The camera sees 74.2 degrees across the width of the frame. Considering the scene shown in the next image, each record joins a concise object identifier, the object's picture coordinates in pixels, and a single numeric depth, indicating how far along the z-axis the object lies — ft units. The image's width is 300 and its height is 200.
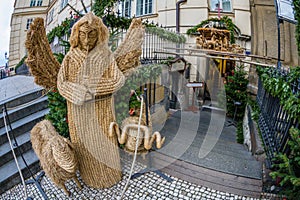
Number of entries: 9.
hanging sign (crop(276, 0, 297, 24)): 10.52
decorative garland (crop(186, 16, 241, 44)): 16.30
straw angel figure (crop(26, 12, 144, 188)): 6.45
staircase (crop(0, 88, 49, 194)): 9.19
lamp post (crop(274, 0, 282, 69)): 10.67
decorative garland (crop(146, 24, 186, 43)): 18.16
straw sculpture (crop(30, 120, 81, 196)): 6.46
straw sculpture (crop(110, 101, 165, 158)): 6.94
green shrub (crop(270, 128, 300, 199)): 5.33
